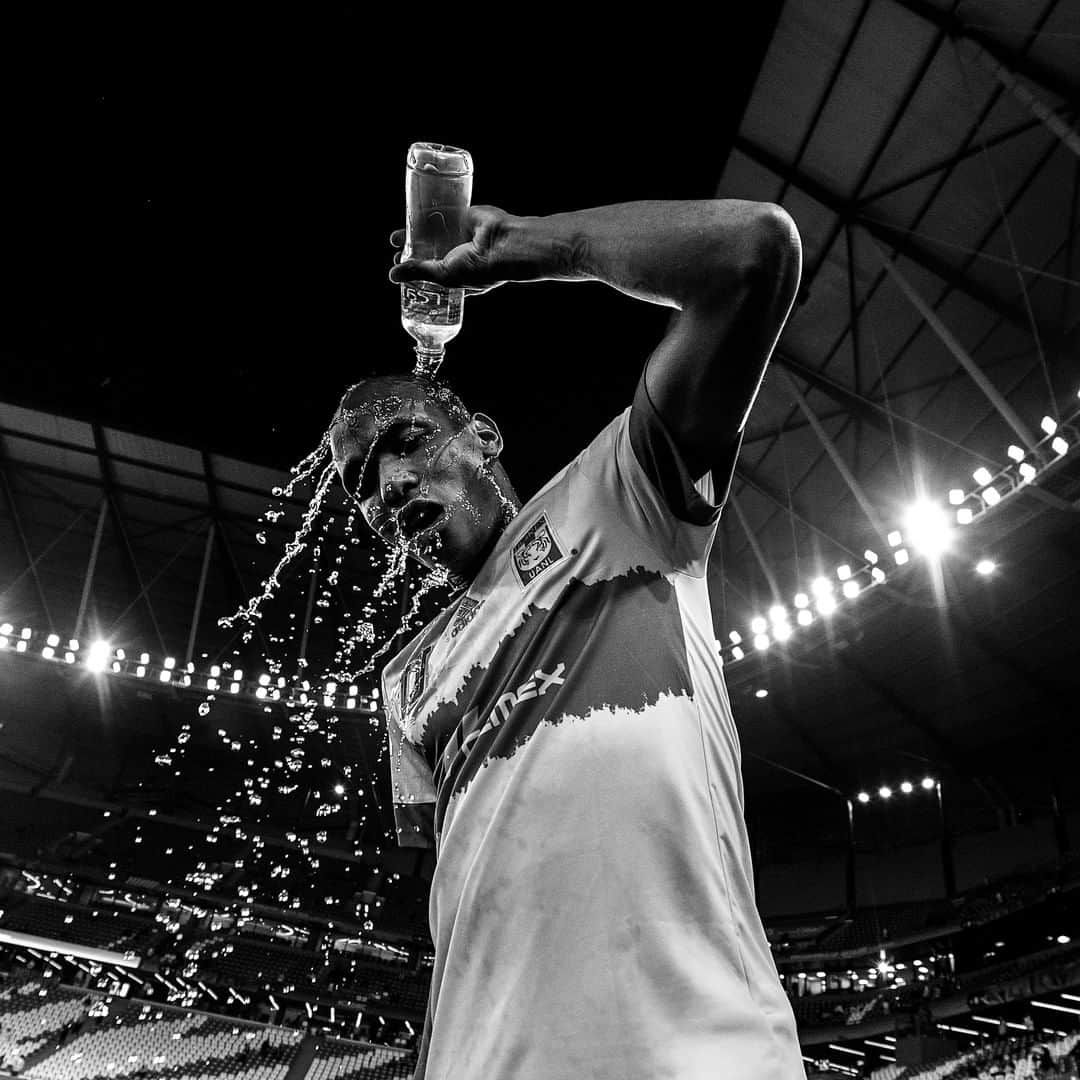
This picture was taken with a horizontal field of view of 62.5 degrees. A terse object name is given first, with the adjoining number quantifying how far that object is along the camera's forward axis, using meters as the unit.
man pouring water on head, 0.83
